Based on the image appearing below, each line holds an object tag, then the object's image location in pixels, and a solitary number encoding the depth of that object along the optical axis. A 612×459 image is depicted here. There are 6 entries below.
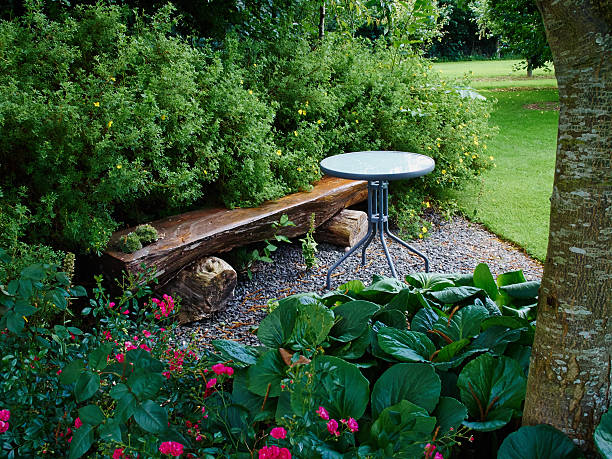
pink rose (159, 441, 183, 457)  1.23
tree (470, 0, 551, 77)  10.02
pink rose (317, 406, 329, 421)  1.30
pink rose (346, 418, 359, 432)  1.33
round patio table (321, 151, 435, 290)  3.42
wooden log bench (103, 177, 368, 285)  3.15
